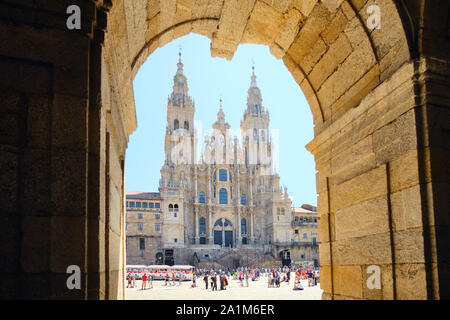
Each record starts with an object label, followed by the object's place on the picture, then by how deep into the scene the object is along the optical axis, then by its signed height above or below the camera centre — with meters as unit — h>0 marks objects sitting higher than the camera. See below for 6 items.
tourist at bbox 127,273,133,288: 26.96 -4.52
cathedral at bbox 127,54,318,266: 51.38 +2.58
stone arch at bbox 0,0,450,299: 2.87 +0.88
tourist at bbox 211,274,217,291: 24.00 -4.36
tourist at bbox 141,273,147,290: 24.37 -4.23
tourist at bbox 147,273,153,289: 26.35 -4.77
